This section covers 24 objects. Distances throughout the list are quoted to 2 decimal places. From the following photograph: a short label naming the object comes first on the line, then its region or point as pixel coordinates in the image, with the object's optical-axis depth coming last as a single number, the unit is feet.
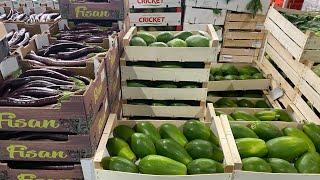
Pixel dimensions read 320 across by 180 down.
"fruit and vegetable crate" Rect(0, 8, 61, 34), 9.32
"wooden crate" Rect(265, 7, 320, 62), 8.32
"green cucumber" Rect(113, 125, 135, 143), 5.71
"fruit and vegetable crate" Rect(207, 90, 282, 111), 9.91
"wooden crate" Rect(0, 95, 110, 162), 4.81
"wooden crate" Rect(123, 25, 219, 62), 7.53
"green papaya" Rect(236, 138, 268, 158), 5.29
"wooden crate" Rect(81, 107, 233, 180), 4.61
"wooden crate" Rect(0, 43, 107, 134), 4.51
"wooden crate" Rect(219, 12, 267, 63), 13.55
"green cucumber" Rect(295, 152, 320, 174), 4.97
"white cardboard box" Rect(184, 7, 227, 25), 13.80
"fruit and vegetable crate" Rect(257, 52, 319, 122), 8.34
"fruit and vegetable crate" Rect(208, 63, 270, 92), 10.48
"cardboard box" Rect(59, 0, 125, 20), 8.93
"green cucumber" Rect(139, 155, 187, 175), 4.79
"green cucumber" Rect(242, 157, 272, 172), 4.88
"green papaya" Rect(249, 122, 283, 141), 5.82
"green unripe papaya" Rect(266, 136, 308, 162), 5.32
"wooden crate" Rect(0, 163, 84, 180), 5.11
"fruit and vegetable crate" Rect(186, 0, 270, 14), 13.38
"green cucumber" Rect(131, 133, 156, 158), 5.26
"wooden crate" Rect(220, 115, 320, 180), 4.68
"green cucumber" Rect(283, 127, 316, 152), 5.71
